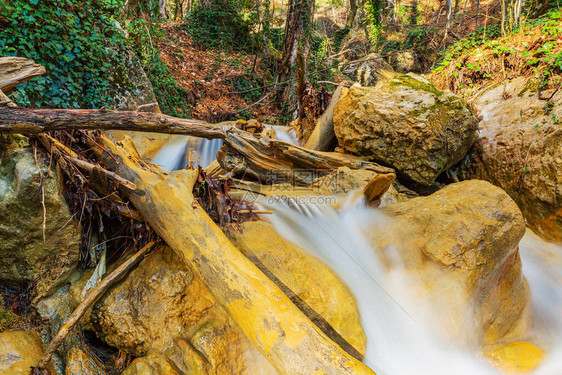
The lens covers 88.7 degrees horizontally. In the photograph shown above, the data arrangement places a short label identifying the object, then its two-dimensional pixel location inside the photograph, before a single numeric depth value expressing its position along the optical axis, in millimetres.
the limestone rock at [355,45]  16406
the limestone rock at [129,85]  6324
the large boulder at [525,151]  4465
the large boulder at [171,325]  2354
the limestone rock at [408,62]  12438
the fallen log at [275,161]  4676
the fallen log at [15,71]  2973
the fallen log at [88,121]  2482
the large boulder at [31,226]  2643
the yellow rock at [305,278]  2617
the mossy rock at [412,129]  4875
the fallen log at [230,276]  1932
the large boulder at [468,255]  2887
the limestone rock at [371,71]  11914
